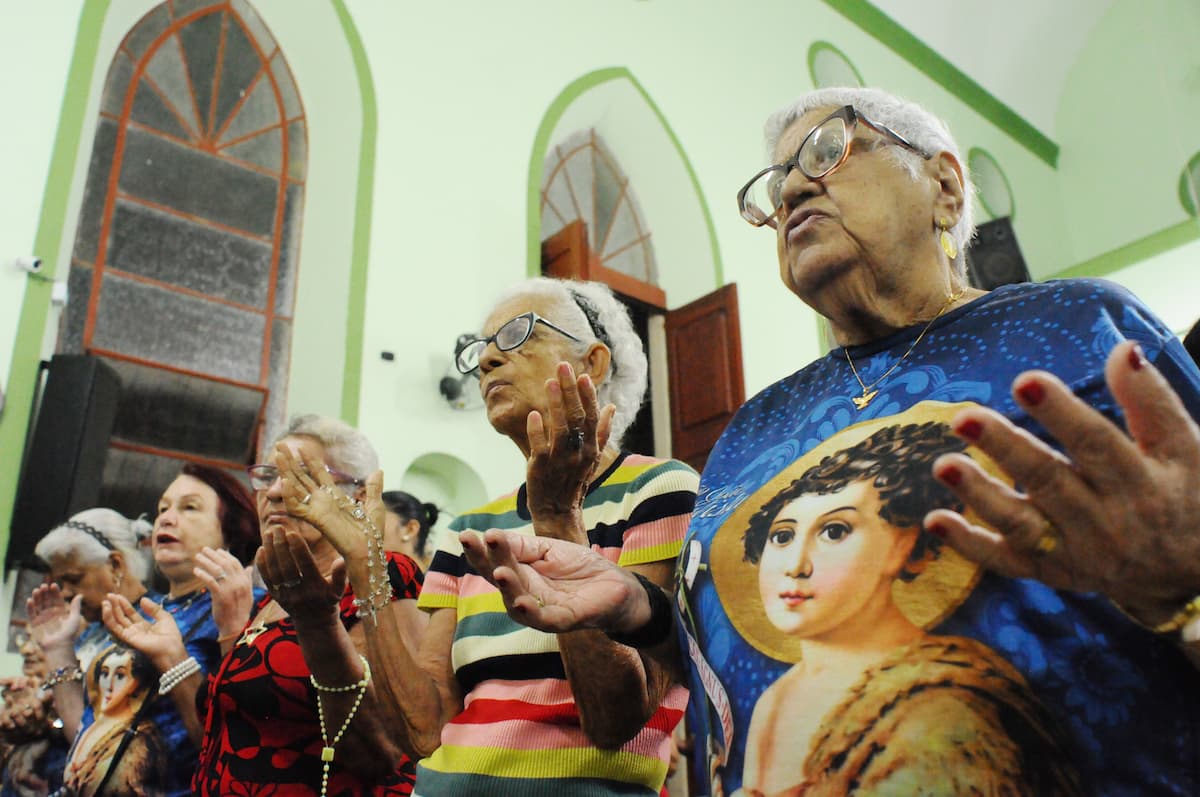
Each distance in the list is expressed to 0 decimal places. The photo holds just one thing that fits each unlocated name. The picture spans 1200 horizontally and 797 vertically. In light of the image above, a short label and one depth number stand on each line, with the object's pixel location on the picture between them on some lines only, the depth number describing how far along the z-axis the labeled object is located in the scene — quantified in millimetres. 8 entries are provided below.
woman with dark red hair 2209
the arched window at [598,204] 6902
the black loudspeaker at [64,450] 3912
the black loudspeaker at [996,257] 8734
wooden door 6547
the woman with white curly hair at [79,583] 3029
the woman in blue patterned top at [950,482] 706
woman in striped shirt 1262
